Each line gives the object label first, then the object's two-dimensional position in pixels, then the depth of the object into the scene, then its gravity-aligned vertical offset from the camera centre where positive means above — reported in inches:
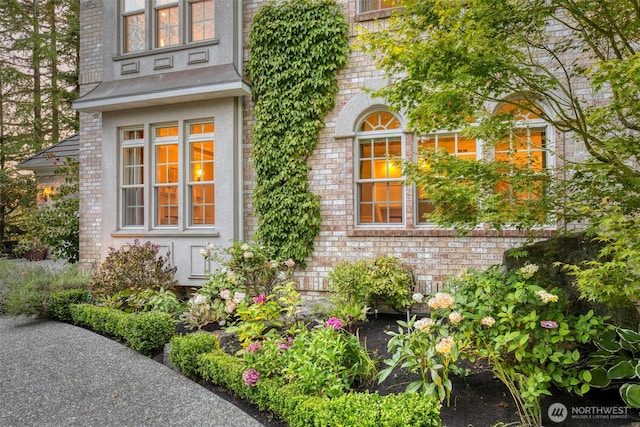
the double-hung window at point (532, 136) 243.3 +50.5
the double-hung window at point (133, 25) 338.0 +161.7
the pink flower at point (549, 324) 122.9 -32.9
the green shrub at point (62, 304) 254.1 -54.8
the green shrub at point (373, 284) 241.3 -40.6
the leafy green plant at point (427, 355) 127.6 -47.1
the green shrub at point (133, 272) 265.3 -38.0
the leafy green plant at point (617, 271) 106.7 -14.8
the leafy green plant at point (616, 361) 120.6 -44.6
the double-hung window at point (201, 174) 322.7 +34.9
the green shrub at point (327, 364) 133.6 -52.3
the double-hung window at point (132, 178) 346.0 +33.7
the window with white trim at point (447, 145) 269.1 +48.3
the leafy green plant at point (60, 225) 363.6 -7.5
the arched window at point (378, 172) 283.9 +31.8
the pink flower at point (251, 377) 140.4 -55.9
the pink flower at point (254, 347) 155.0 -50.3
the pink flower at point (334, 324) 162.2 -43.0
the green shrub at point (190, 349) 171.3 -57.1
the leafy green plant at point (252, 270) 257.3 -34.4
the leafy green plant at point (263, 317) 176.4 -47.4
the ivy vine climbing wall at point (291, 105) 285.0 +81.0
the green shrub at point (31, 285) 250.5 -45.8
